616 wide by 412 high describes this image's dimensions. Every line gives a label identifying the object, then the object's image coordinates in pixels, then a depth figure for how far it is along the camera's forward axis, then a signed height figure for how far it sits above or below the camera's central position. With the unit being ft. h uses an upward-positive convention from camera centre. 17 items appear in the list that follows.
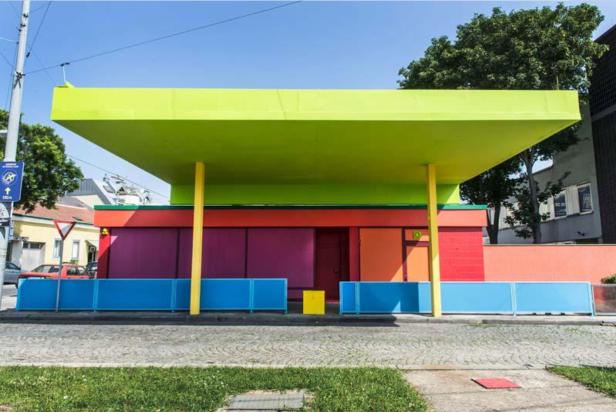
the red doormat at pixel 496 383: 18.66 -4.86
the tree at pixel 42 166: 89.61 +20.81
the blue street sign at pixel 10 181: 32.04 +6.13
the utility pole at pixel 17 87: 33.68 +13.55
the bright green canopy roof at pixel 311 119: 31.35 +10.50
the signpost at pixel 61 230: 41.52 +3.51
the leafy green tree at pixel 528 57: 69.05 +33.87
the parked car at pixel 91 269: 74.54 -0.30
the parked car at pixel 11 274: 85.62 -1.34
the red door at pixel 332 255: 55.93 +1.66
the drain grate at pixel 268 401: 15.79 -4.89
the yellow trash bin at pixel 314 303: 40.98 -3.18
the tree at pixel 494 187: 83.10 +15.39
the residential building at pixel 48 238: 102.68 +7.33
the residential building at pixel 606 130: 71.36 +22.88
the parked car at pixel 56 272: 69.51 -0.80
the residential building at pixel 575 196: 76.84 +13.50
